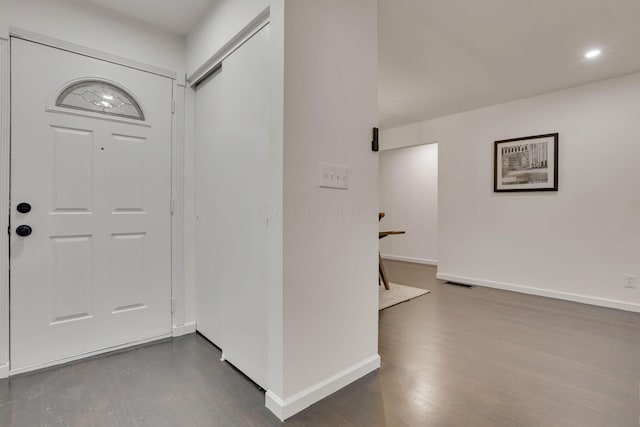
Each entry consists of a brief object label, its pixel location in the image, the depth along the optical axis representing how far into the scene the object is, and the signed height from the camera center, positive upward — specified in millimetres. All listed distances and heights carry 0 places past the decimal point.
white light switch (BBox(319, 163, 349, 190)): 1621 +200
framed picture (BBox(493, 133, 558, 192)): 3523 +612
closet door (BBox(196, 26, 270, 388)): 1678 +29
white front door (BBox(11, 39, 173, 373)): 1867 +40
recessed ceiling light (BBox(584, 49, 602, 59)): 2634 +1432
